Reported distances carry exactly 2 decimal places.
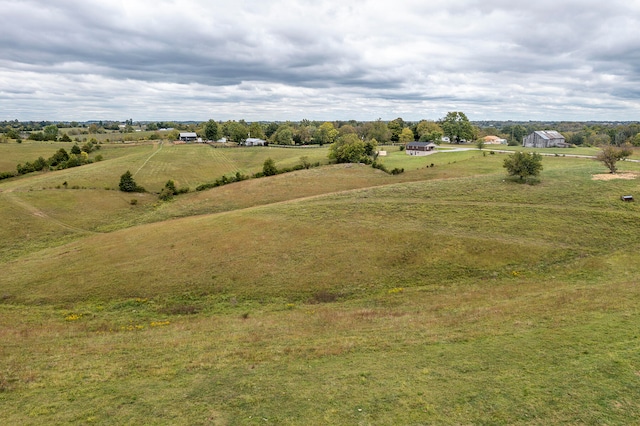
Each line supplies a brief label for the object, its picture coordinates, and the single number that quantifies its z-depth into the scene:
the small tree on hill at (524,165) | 55.72
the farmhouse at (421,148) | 115.83
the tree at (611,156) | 57.43
